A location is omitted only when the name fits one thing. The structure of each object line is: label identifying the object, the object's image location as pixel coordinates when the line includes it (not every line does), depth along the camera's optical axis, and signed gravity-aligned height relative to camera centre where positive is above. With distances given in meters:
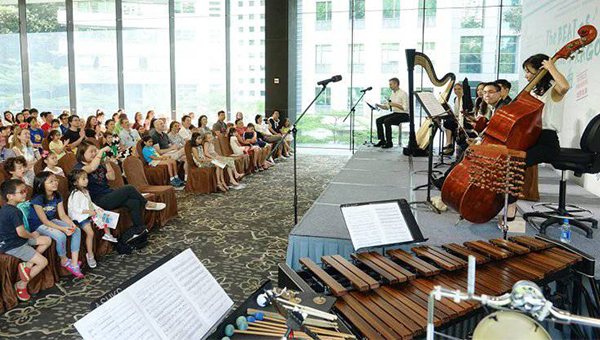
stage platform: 4.05 -1.09
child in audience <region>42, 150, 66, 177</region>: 5.56 -0.74
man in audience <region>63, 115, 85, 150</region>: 8.89 -0.68
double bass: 3.87 -0.29
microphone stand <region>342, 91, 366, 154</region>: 13.89 -0.79
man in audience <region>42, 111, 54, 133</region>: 10.48 -0.53
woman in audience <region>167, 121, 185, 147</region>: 9.55 -0.73
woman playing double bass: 4.07 -0.25
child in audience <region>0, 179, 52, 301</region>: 4.06 -1.19
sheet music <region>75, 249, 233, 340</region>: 1.68 -0.77
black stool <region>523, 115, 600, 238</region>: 4.19 -0.53
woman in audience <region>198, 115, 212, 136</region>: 10.38 -0.52
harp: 6.16 +0.36
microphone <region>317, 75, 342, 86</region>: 5.52 +0.20
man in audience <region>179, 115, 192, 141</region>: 10.46 -0.63
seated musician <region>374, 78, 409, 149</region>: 9.40 -0.28
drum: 1.12 -0.52
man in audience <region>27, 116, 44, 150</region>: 9.19 -0.70
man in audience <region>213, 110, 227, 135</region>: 10.98 -0.61
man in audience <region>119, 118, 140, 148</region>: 9.38 -0.73
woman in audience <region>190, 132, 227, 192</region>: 8.35 -1.05
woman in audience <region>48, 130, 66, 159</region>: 7.71 -0.74
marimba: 2.23 -0.95
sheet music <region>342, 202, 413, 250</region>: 3.07 -0.79
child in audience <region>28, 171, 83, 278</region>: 4.47 -1.12
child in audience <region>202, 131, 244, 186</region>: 8.64 -1.03
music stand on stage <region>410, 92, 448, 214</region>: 4.85 -0.13
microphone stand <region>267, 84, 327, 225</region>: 5.59 -0.36
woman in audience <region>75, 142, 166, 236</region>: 5.32 -1.02
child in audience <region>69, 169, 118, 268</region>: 4.82 -1.08
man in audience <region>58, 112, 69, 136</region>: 9.91 -0.55
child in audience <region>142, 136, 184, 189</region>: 8.16 -1.04
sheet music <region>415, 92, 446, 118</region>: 4.84 -0.05
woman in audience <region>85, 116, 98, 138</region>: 9.99 -0.54
